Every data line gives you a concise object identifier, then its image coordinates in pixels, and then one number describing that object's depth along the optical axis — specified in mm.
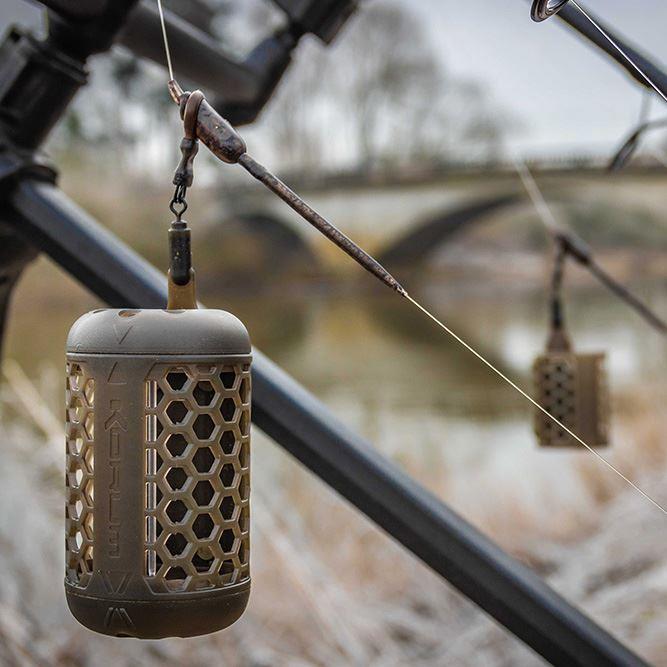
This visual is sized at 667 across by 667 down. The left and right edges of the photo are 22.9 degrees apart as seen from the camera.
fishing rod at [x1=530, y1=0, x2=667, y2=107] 263
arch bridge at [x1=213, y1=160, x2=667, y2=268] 9290
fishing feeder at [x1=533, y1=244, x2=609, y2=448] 440
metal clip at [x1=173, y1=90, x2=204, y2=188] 257
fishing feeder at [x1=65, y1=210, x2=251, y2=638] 254
